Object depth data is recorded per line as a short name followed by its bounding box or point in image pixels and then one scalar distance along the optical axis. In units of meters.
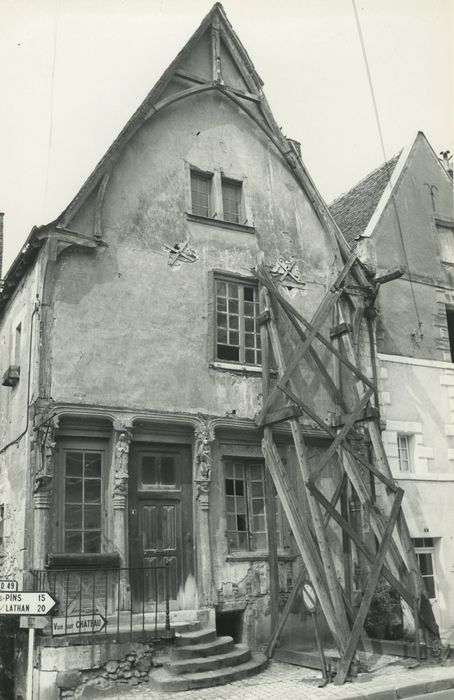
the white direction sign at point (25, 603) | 7.80
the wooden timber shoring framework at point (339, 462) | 10.62
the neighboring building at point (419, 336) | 14.27
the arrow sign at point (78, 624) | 9.83
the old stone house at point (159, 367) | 10.84
